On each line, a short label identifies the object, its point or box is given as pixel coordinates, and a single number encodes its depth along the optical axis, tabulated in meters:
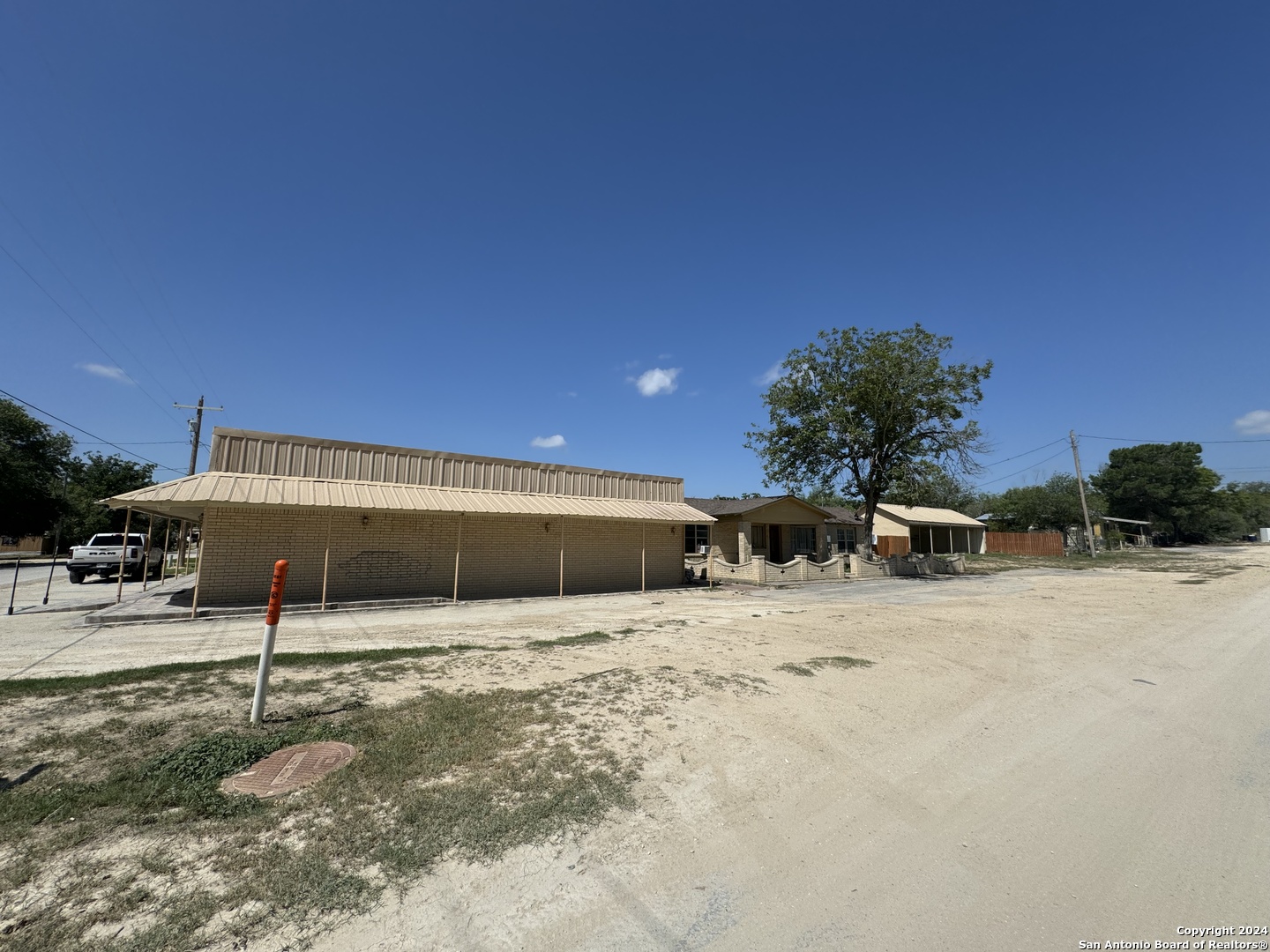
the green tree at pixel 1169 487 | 69.06
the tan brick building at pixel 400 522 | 14.27
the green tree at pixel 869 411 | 29.12
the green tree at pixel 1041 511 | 60.37
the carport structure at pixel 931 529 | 44.50
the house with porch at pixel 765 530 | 28.23
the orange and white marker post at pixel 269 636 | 5.02
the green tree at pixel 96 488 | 44.06
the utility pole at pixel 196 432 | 30.84
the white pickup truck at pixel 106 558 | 22.73
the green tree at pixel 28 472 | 37.22
